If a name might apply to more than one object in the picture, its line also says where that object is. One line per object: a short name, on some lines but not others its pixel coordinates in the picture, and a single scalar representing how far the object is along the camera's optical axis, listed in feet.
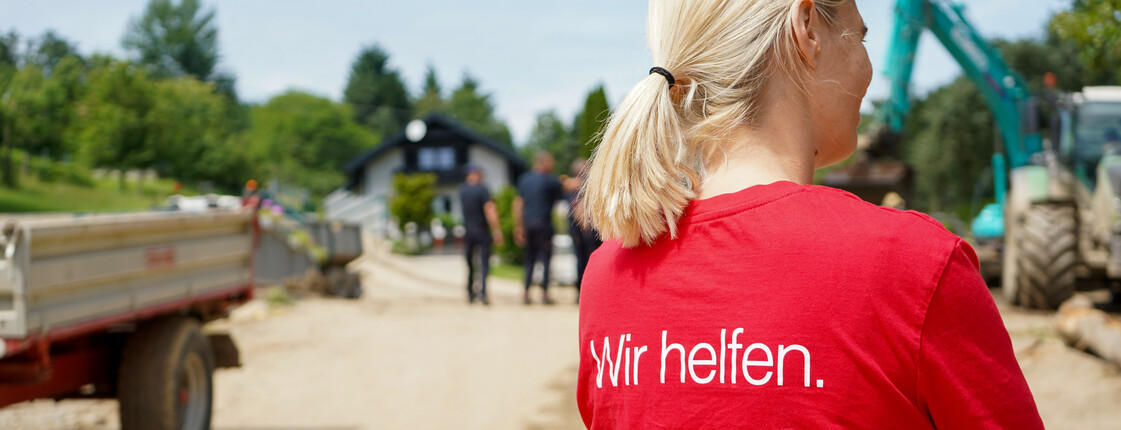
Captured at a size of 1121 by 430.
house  168.96
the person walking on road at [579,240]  34.58
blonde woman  3.45
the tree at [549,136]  245.69
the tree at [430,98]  336.29
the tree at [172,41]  285.02
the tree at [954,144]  127.44
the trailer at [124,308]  12.80
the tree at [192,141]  131.03
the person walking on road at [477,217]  37.58
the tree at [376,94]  319.27
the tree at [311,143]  241.96
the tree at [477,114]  324.19
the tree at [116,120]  113.50
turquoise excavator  31.71
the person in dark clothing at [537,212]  36.09
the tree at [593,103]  87.45
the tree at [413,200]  120.47
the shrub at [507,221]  104.84
